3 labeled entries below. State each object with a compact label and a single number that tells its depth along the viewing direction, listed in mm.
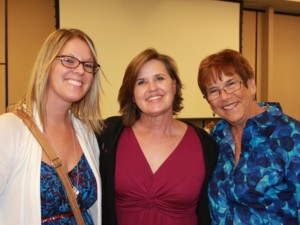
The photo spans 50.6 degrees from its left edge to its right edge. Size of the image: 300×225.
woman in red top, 1755
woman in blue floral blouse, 1496
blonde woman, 1349
